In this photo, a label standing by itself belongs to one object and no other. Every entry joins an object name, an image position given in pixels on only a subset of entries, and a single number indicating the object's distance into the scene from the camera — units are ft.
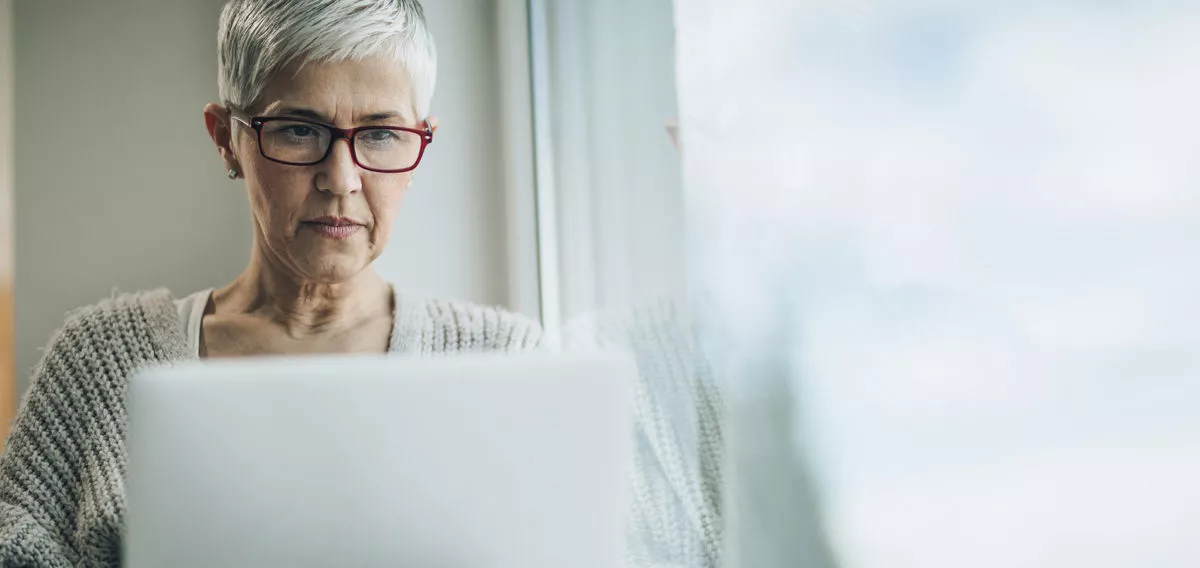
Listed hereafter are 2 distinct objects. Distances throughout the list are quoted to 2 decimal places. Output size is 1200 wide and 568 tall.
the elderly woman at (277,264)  4.51
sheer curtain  4.38
